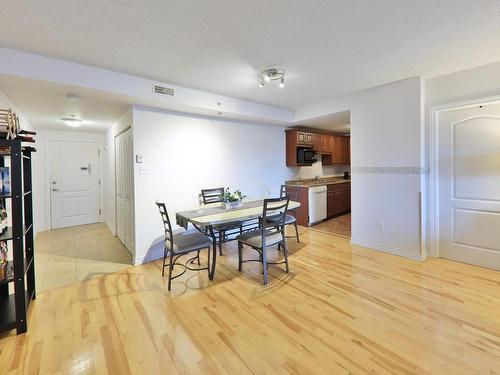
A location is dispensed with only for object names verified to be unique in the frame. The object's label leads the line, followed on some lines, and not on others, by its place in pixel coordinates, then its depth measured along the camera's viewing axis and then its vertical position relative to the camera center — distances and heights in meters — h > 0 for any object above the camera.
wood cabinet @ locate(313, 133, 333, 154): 5.90 +0.95
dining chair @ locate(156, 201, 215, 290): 2.64 -0.69
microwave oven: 5.46 +0.59
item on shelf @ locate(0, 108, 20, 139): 1.92 +0.50
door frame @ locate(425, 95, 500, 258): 3.28 -0.02
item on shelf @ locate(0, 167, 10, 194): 2.00 +0.06
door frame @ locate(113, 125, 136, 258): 4.47 -0.02
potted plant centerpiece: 3.28 -0.26
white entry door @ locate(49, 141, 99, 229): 5.50 +0.05
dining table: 2.64 -0.39
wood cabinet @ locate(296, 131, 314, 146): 5.43 +0.99
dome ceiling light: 3.98 +1.07
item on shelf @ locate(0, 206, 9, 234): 2.01 -0.25
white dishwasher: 5.14 -0.50
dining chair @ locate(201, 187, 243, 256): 3.66 -0.22
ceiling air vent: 3.13 +1.23
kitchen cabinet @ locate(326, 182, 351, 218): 5.79 -0.47
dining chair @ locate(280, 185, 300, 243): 3.84 -0.21
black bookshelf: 1.92 -0.42
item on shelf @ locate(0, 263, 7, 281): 2.00 -0.70
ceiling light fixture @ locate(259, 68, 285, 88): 2.86 +1.29
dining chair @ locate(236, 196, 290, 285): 2.70 -0.63
